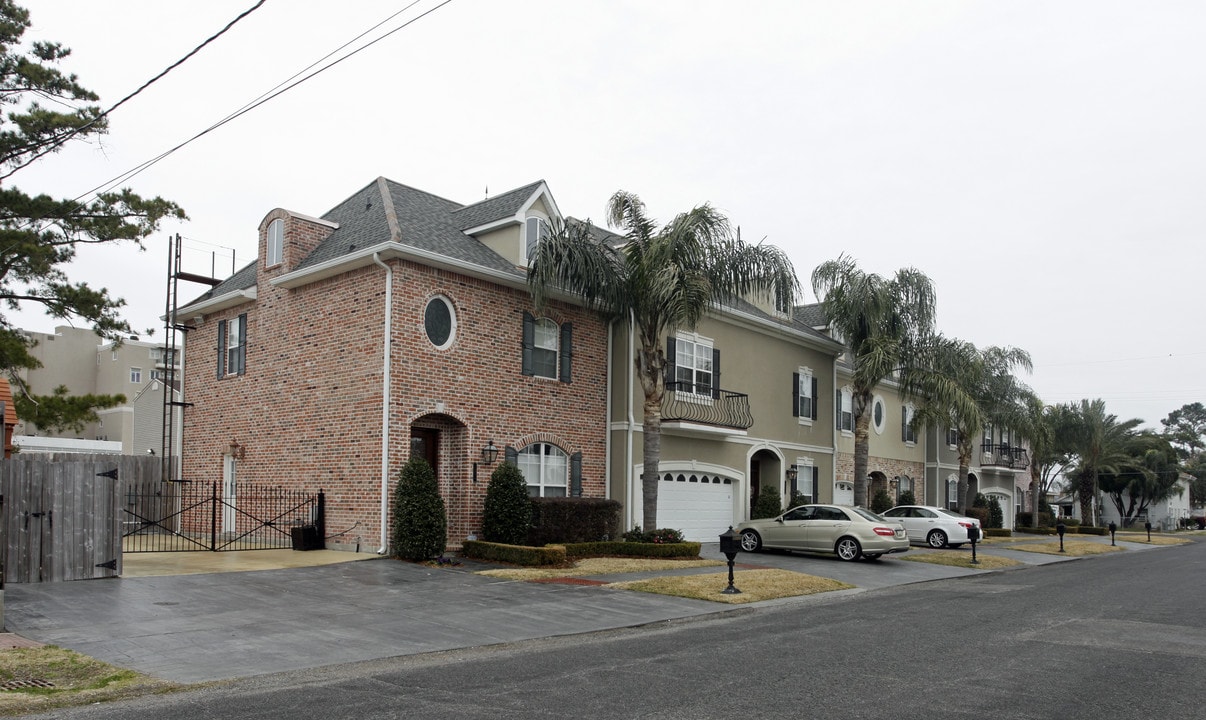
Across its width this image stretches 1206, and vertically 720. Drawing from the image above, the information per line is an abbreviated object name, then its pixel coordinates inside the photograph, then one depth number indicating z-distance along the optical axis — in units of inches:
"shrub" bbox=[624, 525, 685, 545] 808.3
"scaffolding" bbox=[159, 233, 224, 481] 959.0
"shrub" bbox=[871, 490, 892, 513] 1342.3
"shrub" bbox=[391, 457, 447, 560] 677.3
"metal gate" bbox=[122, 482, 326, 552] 757.9
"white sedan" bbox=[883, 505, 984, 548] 1091.3
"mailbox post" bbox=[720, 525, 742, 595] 589.0
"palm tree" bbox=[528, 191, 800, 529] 783.1
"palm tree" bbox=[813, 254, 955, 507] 1082.1
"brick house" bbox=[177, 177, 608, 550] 727.7
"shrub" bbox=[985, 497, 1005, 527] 1686.8
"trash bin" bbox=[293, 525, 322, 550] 738.2
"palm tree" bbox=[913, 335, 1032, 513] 1241.4
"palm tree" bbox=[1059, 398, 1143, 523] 1993.1
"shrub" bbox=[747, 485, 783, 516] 1060.5
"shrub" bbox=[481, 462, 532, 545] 735.1
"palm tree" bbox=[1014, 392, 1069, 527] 1579.7
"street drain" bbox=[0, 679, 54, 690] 299.0
